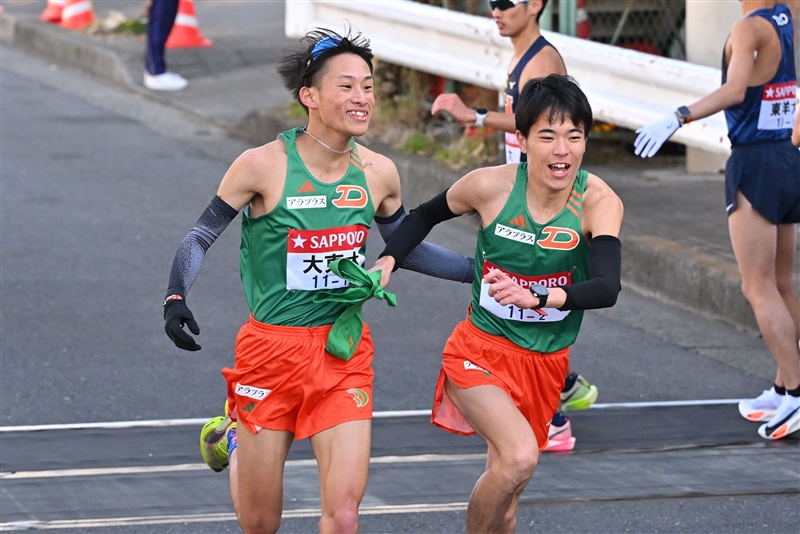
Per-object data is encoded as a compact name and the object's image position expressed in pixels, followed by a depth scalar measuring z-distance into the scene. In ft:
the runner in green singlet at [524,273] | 27.37
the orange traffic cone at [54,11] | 114.11
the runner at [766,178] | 38.70
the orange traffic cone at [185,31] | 101.76
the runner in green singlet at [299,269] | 27.20
